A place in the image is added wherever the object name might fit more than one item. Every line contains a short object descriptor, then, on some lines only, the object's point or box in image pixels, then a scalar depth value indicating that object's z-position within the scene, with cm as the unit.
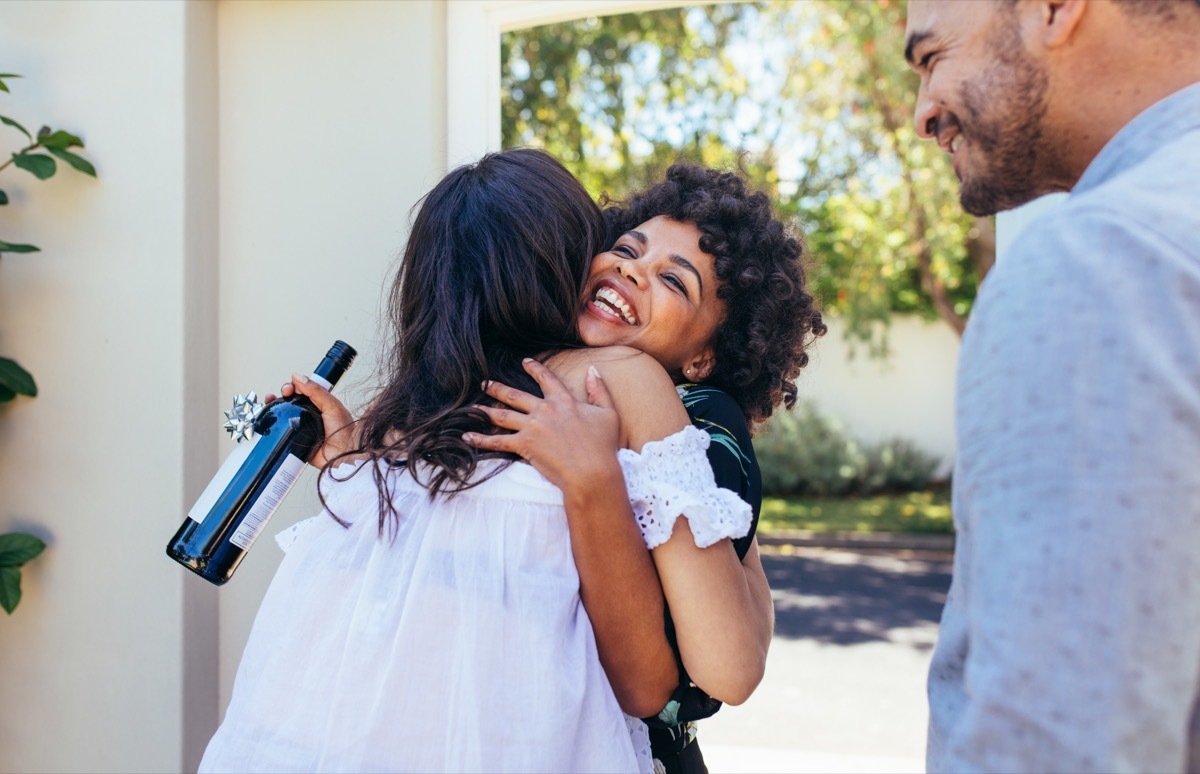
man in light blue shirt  80
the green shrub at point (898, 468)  1413
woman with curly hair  144
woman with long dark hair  137
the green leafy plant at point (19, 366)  246
